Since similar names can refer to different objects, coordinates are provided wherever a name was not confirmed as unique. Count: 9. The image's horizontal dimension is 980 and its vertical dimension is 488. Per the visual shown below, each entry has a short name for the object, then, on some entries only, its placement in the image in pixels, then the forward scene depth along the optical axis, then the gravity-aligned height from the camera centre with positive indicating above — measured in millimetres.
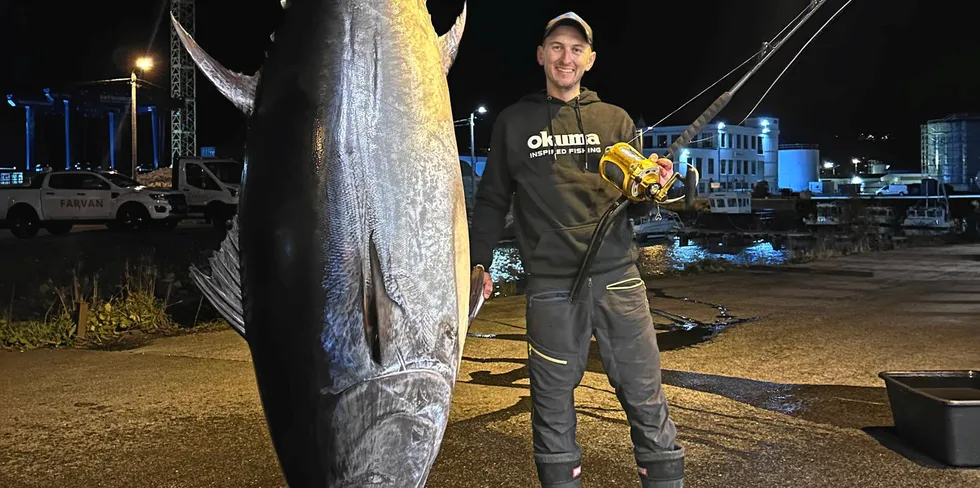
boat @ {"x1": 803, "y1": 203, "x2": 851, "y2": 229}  36525 +405
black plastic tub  3734 -970
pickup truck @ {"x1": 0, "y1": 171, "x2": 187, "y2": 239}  18312 +660
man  2816 -189
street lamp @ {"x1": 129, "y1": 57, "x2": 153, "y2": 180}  23859 +5952
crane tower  43562 +7261
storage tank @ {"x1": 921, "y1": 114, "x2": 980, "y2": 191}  84812 +8706
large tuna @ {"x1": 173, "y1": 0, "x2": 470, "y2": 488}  1936 -52
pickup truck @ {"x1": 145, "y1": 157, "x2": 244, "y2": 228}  20516 +1150
